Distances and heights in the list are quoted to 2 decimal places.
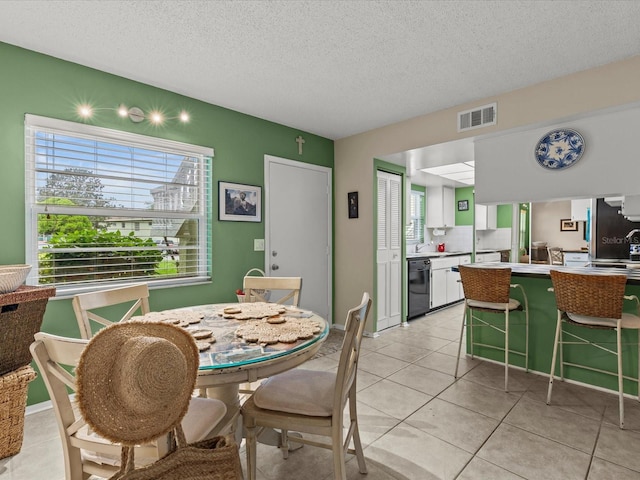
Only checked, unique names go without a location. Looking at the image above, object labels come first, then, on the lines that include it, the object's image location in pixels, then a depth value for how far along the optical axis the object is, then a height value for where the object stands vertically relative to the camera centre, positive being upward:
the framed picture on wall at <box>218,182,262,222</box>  3.40 +0.39
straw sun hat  0.76 -0.33
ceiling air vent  3.15 +1.15
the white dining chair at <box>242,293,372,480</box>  1.45 -0.73
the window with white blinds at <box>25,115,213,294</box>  2.46 +0.27
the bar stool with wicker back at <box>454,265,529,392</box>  2.76 -0.45
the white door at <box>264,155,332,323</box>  3.85 +0.16
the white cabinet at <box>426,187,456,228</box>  6.62 +0.62
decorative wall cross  4.09 +1.17
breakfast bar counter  2.57 -0.86
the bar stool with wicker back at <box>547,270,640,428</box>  2.22 -0.44
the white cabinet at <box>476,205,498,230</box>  6.62 +0.42
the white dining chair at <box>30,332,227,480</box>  1.06 -0.69
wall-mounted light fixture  2.59 +1.05
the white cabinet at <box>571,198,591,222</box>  6.28 +0.53
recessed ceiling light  5.02 +1.07
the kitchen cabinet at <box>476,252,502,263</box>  6.44 -0.34
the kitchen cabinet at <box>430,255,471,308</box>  5.35 -0.69
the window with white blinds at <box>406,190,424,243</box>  6.64 +0.41
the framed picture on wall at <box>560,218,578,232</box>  7.19 +0.29
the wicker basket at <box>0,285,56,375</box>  1.95 -0.48
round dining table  1.28 -0.46
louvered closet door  4.34 -0.15
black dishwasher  4.88 -0.68
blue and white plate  2.95 +0.80
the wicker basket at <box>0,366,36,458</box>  1.90 -0.96
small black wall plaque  4.31 +0.46
